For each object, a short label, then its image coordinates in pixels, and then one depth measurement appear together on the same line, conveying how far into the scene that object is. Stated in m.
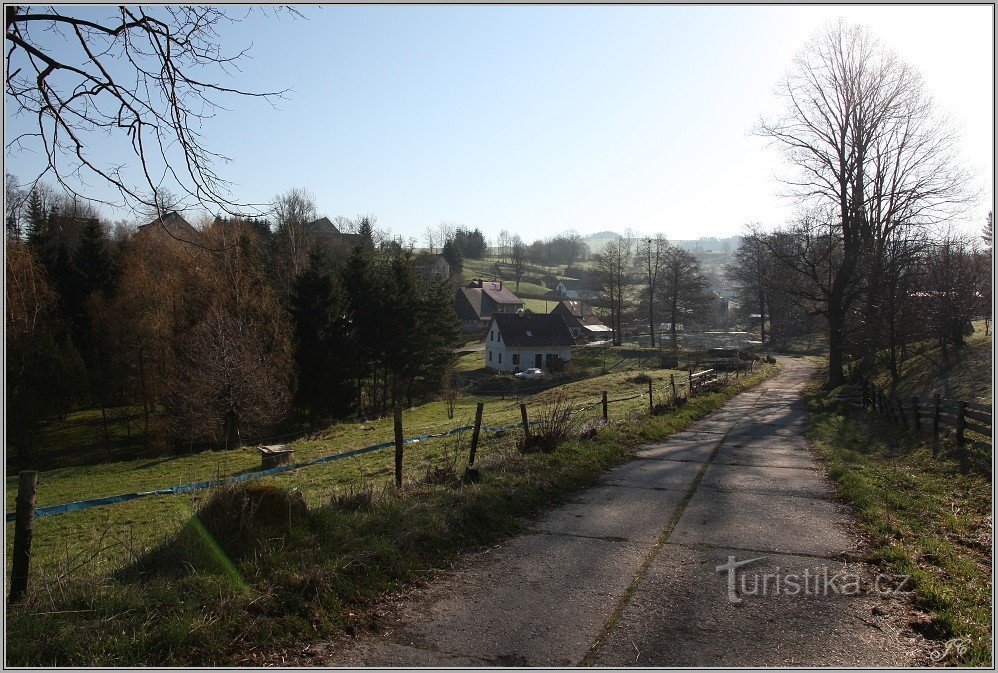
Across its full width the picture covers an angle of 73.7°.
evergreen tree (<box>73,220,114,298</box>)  37.38
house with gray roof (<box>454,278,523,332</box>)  91.00
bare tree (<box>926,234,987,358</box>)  30.53
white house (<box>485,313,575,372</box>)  60.94
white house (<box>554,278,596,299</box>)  123.19
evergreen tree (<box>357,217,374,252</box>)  62.02
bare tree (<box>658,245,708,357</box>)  70.06
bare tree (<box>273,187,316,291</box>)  41.38
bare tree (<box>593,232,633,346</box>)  72.56
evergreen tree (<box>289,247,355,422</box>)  35.25
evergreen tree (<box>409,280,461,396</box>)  42.66
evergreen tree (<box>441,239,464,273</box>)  110.25
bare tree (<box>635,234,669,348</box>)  73.20
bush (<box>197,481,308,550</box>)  5.86
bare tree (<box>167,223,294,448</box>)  26.92
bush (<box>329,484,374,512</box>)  7.33
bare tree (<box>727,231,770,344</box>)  72.38
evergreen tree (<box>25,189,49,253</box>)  29.78
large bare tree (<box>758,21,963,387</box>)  29.08
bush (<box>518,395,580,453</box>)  11.43
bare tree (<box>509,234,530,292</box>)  118.31
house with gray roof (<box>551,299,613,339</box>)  87.31
